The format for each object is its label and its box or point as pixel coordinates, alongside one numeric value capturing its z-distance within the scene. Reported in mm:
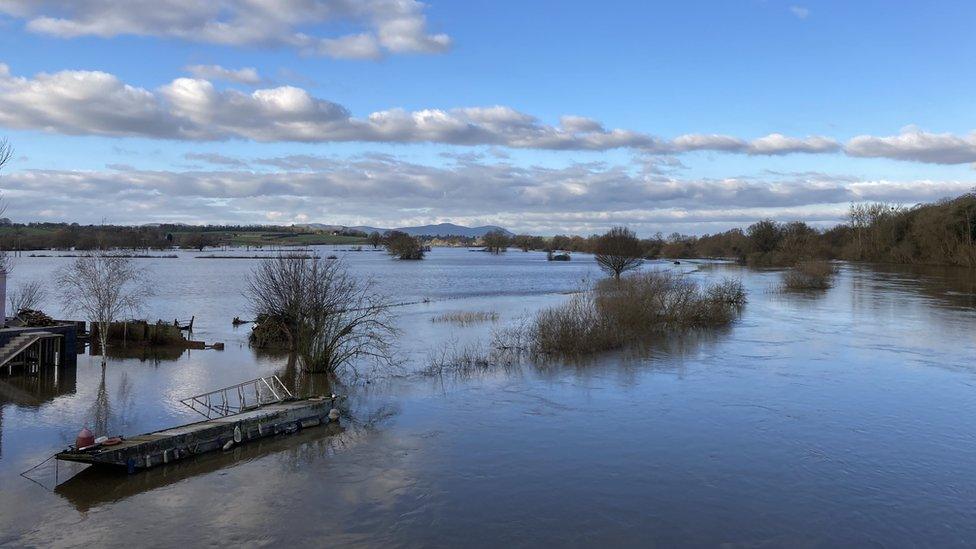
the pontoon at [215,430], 14875
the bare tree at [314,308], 25766
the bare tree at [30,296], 38081
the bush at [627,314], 30984
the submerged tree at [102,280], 30984
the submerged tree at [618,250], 67938
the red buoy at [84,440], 14836
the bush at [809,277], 63156
